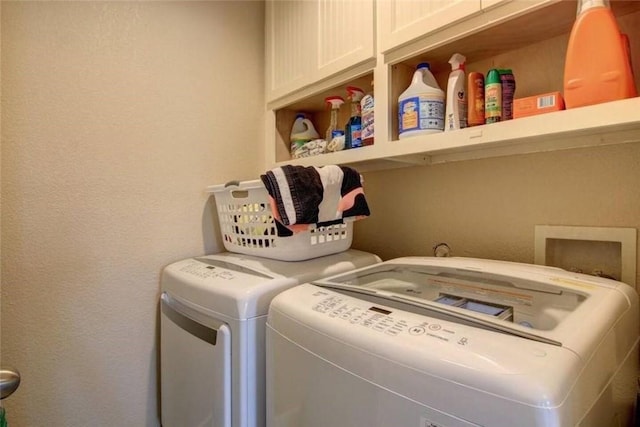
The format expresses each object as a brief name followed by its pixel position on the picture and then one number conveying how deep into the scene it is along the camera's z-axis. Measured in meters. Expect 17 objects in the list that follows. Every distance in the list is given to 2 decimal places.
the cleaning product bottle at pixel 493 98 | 1.05
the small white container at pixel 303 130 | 1.78
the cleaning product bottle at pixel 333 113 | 1.59
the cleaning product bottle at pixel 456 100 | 1.13
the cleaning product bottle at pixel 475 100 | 1.11
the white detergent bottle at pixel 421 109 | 1.16
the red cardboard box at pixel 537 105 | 0.90
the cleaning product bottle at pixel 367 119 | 1.33
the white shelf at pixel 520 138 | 0.80
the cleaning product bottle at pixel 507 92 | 1.06
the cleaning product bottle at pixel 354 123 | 1.42
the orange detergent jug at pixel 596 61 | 0.81
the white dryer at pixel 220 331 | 0.96
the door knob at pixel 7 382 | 0.69
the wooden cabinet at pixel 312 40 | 1.30
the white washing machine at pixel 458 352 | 0.49
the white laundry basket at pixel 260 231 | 1.23
